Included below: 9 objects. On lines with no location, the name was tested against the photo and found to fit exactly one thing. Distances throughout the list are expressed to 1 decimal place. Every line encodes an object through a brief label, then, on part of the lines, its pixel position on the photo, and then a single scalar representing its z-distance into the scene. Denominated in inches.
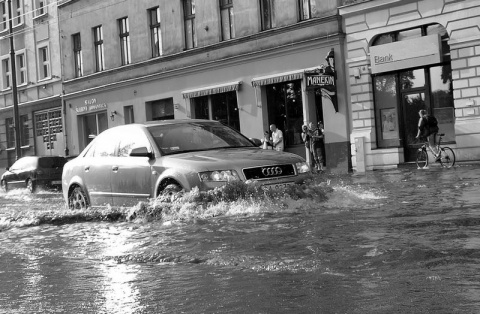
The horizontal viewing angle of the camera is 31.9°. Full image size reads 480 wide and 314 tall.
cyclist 975.6
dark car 1133.1
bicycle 960.3
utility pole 1587.1
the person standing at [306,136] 1134.4
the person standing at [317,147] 1133.1
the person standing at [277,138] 1139.9
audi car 432.1
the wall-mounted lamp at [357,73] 1088.8
